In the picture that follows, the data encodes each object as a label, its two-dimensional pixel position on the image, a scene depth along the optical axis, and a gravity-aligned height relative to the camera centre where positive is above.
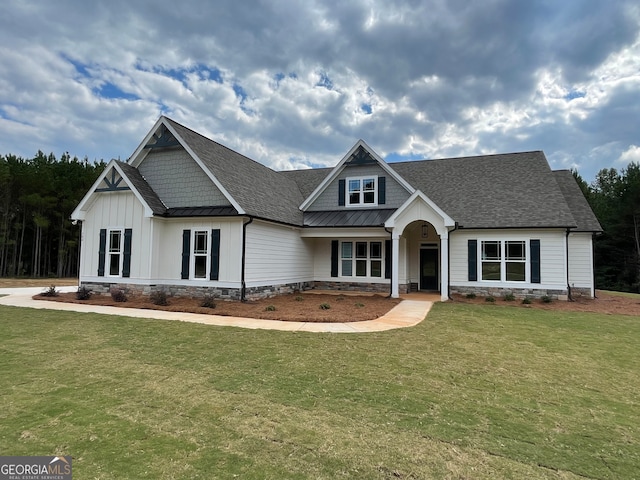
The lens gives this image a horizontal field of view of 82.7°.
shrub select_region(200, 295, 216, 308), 11.97 -1.42
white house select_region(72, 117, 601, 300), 14.05 +1.45
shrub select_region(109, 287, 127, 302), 13.10 -1.35
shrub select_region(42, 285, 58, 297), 14.12 -1.41
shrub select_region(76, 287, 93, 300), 13.41 -1.33
